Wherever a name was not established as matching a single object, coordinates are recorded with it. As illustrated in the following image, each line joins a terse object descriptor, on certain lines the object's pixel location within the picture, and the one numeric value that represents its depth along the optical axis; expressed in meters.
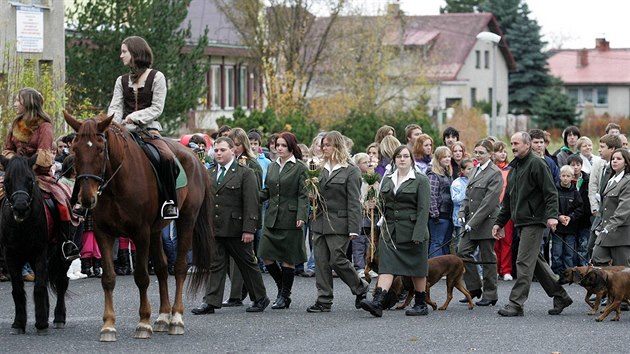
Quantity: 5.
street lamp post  35.19
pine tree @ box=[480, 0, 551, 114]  87.94
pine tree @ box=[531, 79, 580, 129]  79.38
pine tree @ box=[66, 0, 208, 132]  37.81
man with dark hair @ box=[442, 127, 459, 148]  21.41
